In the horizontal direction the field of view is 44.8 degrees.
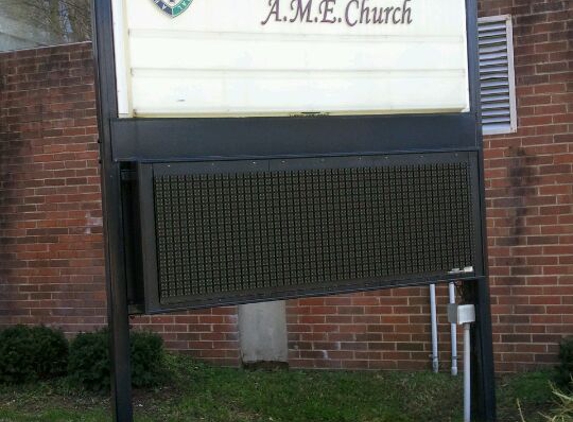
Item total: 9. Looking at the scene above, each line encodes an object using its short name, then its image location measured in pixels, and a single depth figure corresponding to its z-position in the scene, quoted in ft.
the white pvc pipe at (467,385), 16.53
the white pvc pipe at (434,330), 21.47
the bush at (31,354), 21.84
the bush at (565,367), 18.12
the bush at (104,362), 20.68
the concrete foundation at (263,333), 22.95
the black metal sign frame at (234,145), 13.61
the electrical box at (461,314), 16.49
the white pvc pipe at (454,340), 21.24
